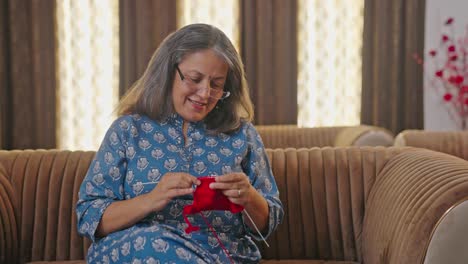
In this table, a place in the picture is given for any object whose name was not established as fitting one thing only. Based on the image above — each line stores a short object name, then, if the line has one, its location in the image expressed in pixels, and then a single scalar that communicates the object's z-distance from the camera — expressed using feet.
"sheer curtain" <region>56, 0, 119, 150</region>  17.24
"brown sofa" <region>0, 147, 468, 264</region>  6.77
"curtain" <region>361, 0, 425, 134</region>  16.79
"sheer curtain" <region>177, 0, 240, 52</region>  17.28
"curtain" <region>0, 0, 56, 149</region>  16.75
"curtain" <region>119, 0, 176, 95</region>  16.99
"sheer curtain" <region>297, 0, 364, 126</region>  17.24
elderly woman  5.19
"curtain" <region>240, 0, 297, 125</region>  16.97
